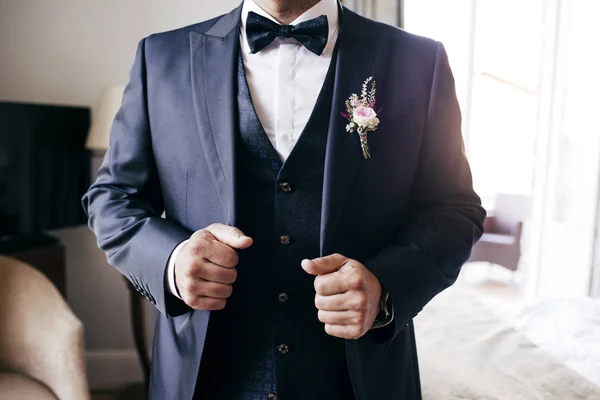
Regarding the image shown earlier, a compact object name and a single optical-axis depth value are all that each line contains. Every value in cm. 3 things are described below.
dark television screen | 252
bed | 152
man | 95
